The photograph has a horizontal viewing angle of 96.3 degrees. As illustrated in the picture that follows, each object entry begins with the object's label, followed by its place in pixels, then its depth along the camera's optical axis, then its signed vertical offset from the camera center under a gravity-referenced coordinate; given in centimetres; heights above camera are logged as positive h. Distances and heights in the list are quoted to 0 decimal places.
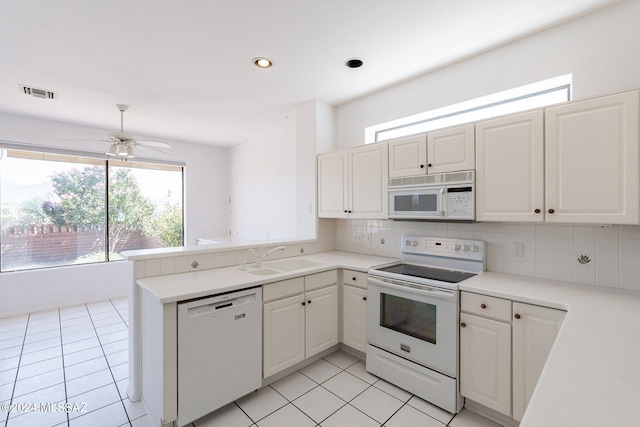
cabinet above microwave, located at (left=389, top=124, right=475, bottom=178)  226 +51
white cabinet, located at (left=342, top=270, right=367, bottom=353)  260 -92
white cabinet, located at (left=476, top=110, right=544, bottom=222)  193 +31
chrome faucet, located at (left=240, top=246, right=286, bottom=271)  273 -41
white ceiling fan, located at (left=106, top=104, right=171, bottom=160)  344 +87
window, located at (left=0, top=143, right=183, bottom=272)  402 +8
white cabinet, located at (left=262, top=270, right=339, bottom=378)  225 -92
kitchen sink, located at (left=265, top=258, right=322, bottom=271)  296 -54
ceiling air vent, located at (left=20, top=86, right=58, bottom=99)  307 +132
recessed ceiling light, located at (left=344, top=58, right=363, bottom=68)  258 +137
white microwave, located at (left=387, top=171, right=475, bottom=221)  223 +12
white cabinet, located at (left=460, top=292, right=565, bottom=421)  170 -87
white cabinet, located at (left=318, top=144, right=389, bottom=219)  285 +31
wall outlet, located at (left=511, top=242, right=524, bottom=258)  225 -31
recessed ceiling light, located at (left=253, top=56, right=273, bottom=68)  255 +137
